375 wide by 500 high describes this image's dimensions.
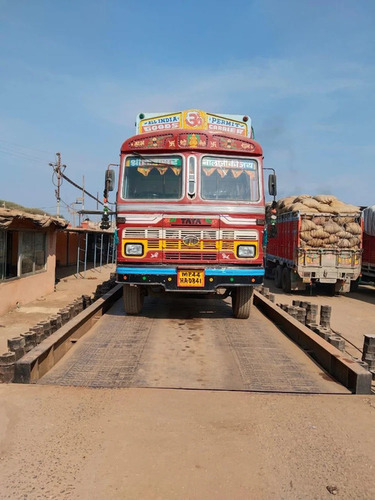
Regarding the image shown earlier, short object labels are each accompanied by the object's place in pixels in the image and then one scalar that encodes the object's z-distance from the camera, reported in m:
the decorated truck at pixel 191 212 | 6.01
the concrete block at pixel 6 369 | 3.64
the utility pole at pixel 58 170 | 25.92
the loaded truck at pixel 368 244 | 14.50
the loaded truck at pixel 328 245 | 13.37
